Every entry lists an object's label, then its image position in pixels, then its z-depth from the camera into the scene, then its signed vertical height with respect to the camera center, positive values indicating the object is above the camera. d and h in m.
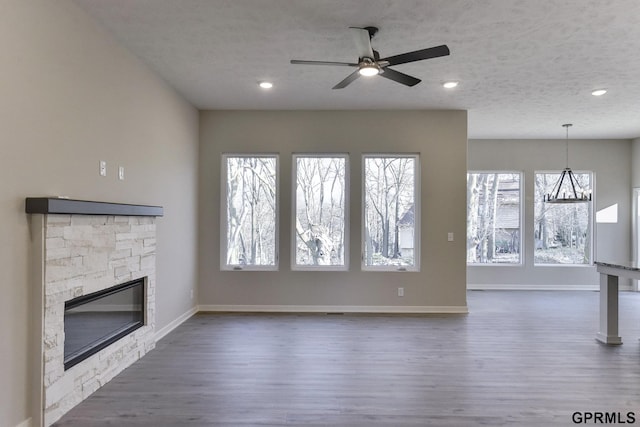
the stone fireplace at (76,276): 2.39 -0.44
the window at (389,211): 5.55 +0.09
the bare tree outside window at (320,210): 5.56 +0.10
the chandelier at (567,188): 7.23 +0.56
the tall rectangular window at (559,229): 7.42 -0.21
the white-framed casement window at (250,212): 5.56 +0.07
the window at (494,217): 7.45 +0.01
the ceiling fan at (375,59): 2.76 +1.19
